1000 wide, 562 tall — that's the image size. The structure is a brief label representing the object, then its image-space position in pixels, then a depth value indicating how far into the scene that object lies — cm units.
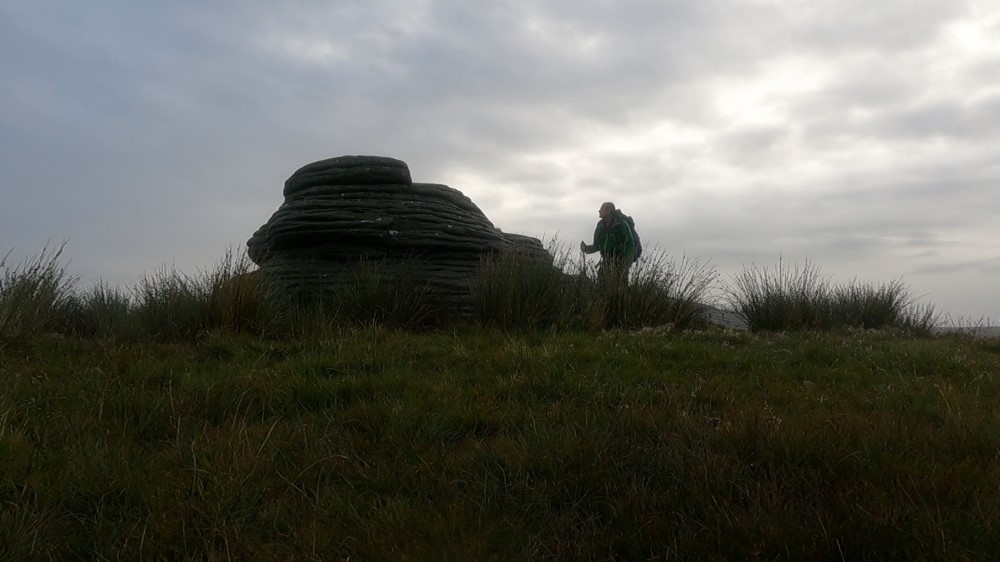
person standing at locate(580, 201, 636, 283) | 1288
